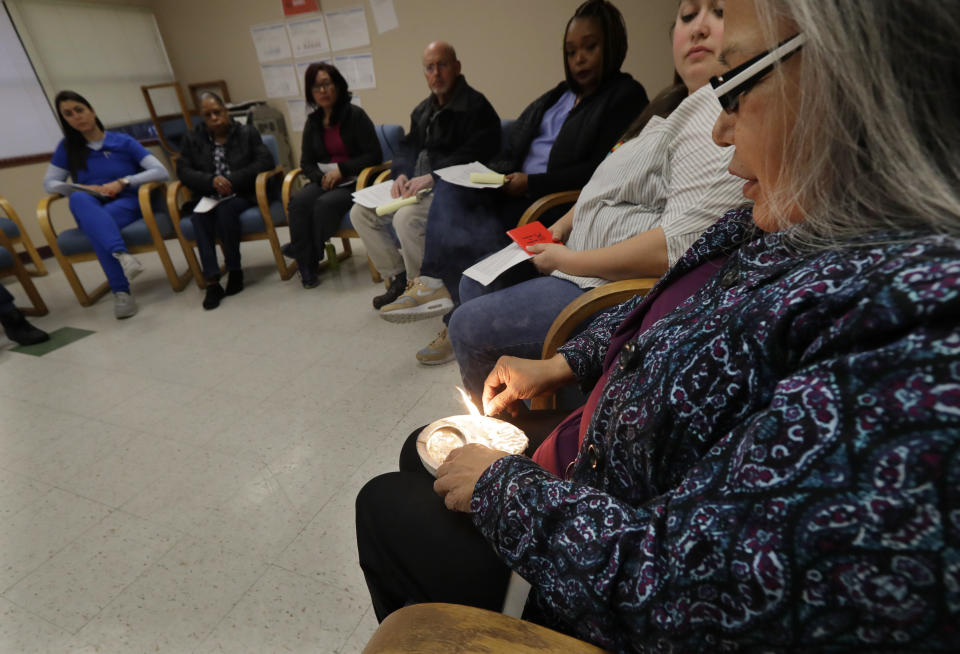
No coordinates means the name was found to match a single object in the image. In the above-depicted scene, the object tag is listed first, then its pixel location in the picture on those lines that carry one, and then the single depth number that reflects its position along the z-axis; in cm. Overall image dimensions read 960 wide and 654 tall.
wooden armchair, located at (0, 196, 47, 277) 321
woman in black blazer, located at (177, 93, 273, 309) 316
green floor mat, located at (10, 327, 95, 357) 273
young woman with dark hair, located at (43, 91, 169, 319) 304
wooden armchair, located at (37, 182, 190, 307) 309
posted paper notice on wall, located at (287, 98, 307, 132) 495
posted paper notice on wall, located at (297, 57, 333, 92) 466
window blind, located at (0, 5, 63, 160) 422
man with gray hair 250
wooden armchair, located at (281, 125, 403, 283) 312
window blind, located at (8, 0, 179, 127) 445
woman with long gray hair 31
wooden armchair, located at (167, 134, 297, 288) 316
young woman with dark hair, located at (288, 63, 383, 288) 305
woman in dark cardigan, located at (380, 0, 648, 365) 199
